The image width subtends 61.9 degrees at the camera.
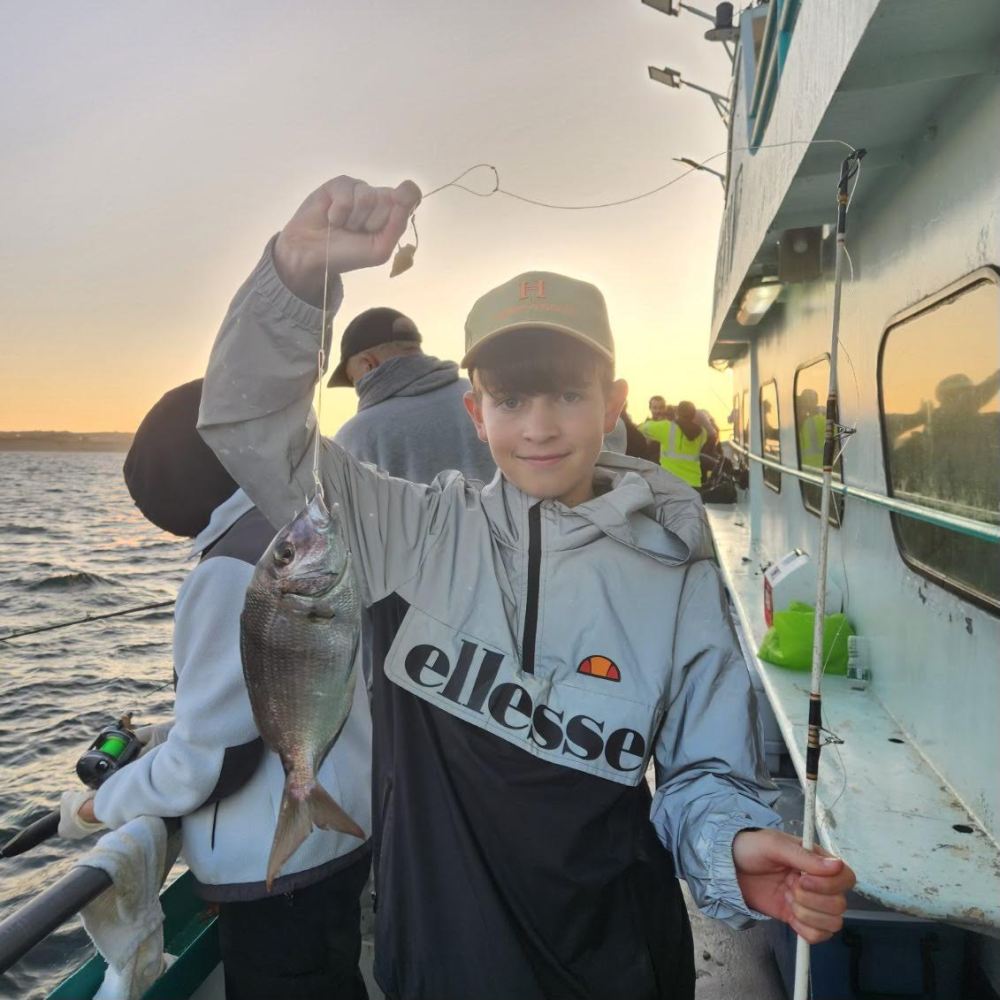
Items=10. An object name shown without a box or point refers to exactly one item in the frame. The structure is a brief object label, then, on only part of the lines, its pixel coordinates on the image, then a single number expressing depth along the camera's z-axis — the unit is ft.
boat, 7.40
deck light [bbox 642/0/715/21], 28.27
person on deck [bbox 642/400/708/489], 46.26
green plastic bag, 12.74
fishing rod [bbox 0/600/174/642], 14.45
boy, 6.03
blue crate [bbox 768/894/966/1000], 9.30
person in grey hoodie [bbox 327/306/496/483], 11.22
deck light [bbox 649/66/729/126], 31.60
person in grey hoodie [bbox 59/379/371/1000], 7.09
